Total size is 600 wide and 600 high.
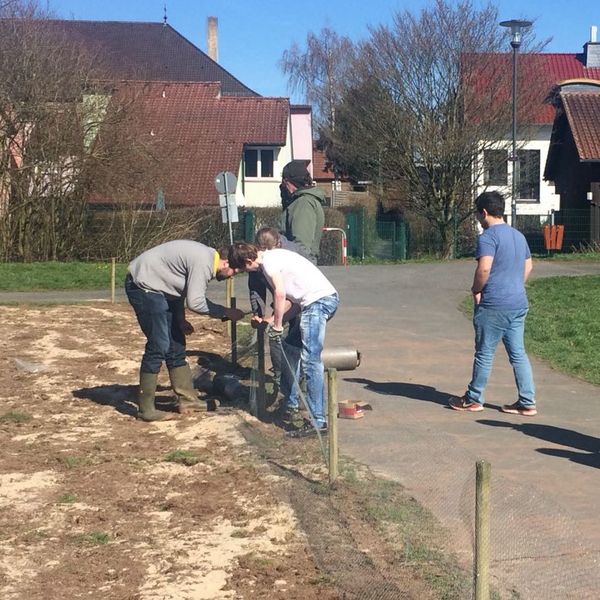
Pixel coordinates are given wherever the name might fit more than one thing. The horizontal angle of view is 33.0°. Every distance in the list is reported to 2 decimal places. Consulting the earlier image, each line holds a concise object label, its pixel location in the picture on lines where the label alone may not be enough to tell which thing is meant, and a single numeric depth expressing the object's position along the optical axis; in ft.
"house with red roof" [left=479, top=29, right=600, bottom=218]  99.86
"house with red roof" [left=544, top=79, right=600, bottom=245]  94.73
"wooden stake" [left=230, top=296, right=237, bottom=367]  32.81
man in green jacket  29.73
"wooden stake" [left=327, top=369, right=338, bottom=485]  18.94
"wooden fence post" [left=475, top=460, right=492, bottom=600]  11.50
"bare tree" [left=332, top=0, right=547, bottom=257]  96.78
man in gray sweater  25.98
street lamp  84.02
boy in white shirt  24.34
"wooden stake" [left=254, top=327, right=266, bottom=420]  26.63
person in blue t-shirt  26.20
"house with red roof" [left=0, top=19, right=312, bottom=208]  92.38
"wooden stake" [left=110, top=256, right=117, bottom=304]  54.65
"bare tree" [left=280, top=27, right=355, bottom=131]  190.29
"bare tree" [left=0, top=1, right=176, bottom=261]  85.15
